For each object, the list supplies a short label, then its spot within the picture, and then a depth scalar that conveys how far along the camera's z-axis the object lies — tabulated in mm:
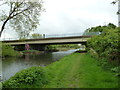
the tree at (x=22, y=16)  5774
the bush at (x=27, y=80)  4331
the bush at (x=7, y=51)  19820
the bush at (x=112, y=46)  5394
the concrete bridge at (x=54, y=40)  24903
